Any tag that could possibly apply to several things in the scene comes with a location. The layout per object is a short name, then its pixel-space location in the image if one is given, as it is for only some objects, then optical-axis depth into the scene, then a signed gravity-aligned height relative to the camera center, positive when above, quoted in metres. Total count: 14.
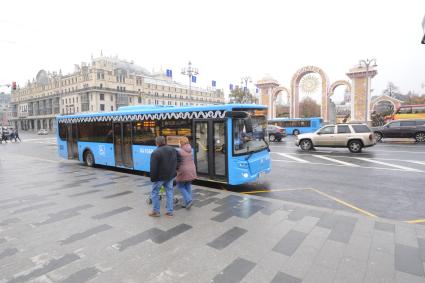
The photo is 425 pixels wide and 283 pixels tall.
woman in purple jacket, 6.28 -0.95
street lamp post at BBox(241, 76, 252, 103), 40.56 +6.76
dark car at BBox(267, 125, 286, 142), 26.31 -1.05
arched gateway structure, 40.78 +5.40
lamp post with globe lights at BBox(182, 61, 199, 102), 34.96 +7.35
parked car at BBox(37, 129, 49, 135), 64.80 -1.01
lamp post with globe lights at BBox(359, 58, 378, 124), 35.61 +3.78
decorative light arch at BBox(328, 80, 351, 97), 42.85 +6.02
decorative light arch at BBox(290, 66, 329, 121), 43.44 +5.86
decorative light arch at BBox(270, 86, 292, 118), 49.31 +5.34
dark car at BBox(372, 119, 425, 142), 21.08 -0.74
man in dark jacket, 5.72 -1.00
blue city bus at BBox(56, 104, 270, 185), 7.82 -0.39
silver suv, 16.11 -1.03
